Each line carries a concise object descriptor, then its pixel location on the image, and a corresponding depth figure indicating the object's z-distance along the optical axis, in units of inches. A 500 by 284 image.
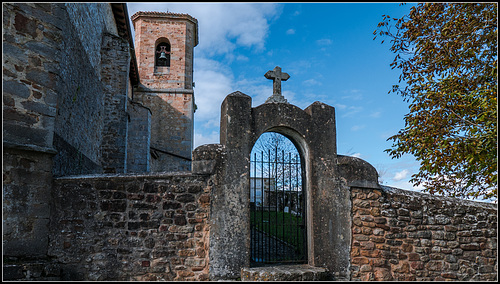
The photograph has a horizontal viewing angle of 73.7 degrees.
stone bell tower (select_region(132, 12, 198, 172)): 635.5
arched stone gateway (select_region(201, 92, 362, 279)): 188.1
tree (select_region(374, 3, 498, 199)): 238.1
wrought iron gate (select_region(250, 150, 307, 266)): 204.8
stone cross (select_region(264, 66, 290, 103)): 228.3
